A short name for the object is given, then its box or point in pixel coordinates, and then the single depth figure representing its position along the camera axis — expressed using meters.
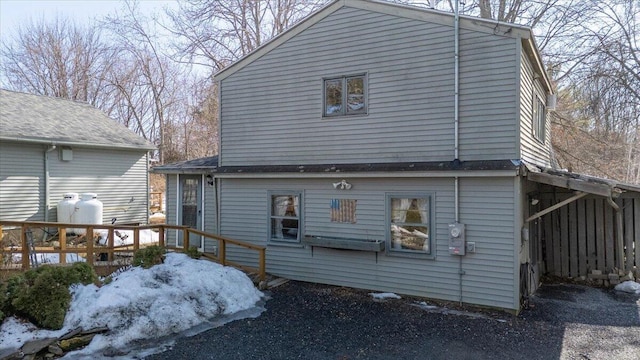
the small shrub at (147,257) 7.56
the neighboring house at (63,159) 12.48
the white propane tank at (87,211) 13.29
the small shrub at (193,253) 8.35
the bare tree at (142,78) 25.55
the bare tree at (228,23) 20.78
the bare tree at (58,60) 26.19
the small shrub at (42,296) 5.65
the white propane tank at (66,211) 13.23
